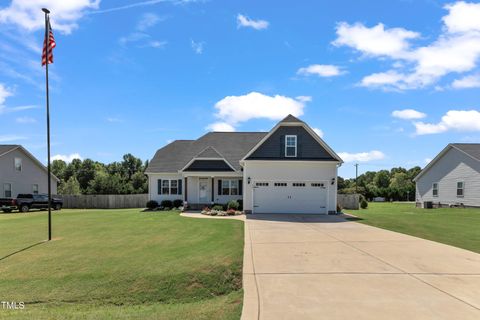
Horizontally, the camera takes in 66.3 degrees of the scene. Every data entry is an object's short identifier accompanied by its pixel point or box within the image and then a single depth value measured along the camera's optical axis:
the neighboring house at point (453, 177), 31.88
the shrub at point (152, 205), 30.90
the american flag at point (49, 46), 13.65
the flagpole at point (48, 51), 13.58
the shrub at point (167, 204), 30.97
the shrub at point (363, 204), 36.47
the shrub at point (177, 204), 31.12
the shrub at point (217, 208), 25.76
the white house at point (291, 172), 25.31
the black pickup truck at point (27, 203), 32.53
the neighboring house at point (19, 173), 37.84
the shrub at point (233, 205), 26.08
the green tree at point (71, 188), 68.19
